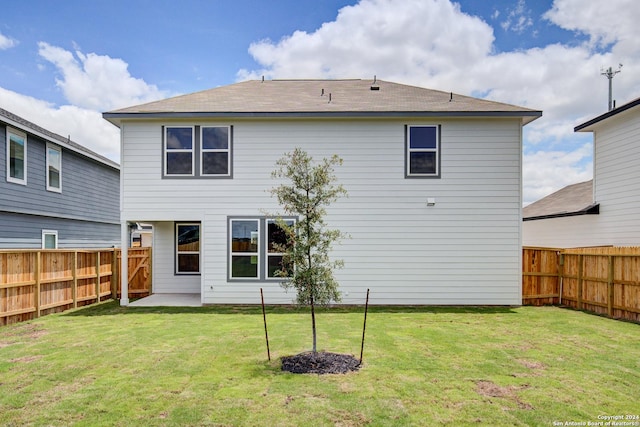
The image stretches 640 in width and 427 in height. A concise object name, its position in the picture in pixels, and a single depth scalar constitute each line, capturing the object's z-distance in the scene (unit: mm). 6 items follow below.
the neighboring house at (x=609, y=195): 11445
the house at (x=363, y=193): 10953
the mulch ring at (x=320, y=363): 5539
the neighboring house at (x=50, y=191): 12258
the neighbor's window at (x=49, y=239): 13872
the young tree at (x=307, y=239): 5938
